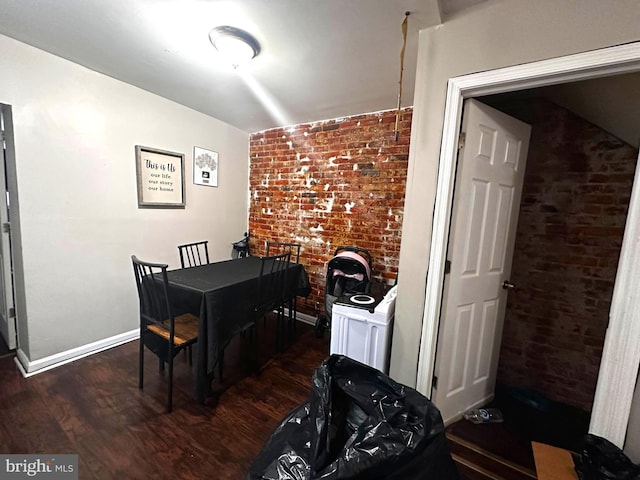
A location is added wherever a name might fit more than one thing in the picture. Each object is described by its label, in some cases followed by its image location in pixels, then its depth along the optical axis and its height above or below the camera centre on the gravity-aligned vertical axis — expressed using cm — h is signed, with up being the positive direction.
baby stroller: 250 -60
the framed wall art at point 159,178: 257 +25
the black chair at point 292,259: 289 -63
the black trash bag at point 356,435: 83 -77
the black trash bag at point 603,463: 97 -90
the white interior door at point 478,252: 154 -21
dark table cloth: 177 -72
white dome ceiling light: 158 +101
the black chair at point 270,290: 225 -76
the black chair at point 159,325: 175 -90
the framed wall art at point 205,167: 305 +44
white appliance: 171 -78
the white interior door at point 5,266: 199 -63
